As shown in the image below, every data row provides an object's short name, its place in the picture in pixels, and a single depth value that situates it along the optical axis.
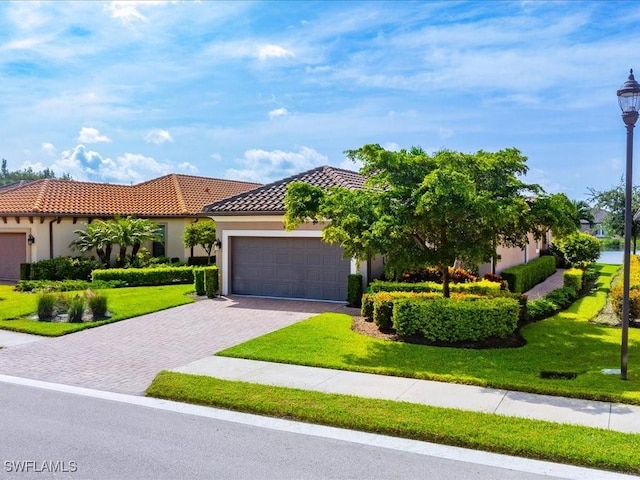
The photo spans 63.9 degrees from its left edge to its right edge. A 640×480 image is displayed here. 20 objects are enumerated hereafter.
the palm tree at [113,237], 22.44
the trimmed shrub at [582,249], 24.72
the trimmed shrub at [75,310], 13.24
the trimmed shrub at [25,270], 21.34
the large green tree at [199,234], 21.81
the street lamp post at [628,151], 7.89
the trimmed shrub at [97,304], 13.66
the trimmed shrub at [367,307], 12.84
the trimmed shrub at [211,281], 17.47
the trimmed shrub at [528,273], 17.22
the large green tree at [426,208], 9.45
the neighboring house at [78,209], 22.17
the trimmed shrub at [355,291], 15.16
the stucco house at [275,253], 16.23
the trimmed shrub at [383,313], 11.64
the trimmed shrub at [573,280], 18.03
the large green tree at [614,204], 35.97
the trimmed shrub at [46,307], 13.52
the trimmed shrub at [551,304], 13.17
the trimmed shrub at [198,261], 24.59
